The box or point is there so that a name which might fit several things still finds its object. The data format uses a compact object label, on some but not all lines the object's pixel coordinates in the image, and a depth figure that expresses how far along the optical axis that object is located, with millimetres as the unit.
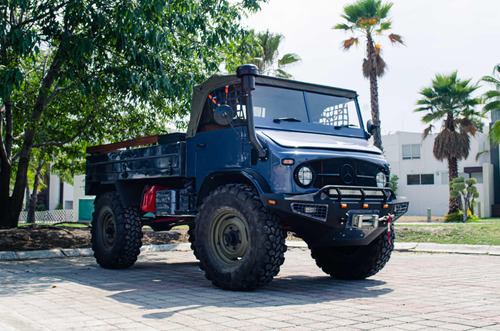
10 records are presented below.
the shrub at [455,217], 27250
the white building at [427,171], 40188
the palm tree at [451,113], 31359
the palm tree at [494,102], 26016
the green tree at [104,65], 10039
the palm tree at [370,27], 25219
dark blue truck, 6449
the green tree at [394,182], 43156
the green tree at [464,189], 25672
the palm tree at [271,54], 26625
